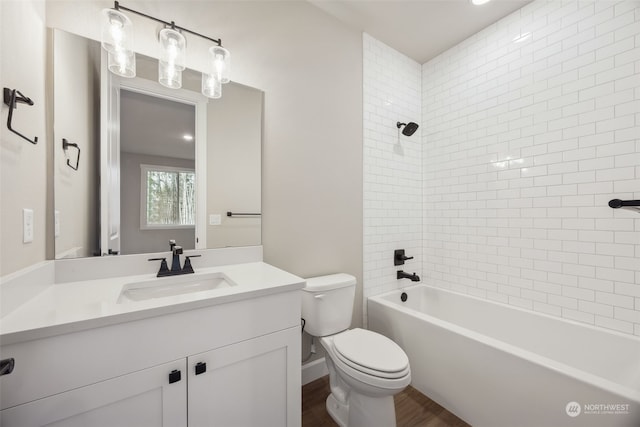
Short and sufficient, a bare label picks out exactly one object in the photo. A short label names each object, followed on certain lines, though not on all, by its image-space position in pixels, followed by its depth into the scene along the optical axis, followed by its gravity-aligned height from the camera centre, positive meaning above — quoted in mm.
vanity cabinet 684 -506
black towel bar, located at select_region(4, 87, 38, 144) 770 +367
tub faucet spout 2248 -559
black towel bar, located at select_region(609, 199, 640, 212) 1422 +49
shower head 2292 +774
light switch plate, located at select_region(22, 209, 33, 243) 895 -34
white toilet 1263 -757
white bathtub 1122 -848
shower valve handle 2326 -391
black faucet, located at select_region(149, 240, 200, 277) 1279 -260
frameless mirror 1155 +292
